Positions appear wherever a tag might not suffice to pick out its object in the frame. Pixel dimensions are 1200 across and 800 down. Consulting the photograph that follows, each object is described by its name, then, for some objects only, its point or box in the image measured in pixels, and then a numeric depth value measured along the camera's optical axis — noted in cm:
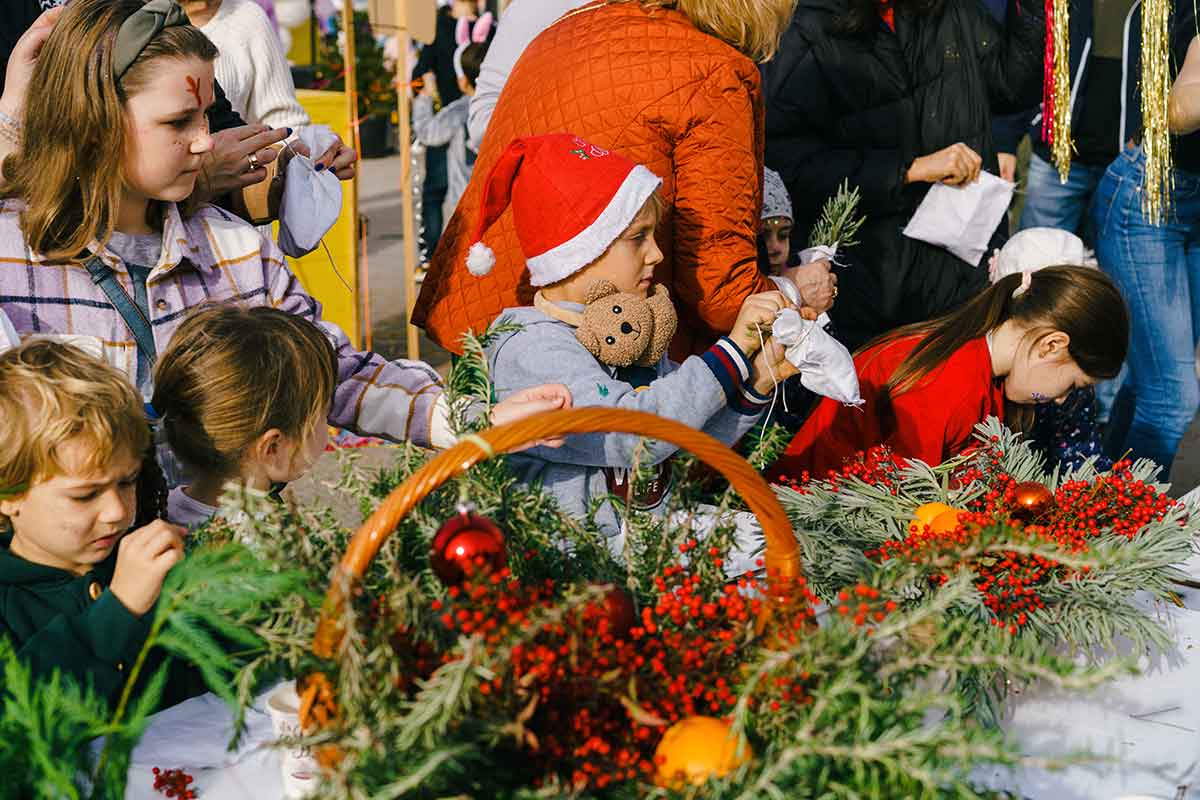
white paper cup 129
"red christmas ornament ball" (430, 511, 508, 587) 127
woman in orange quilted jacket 225
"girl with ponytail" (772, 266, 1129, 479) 254
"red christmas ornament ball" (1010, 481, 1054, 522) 186
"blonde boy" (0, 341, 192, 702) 146
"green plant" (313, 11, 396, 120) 1029
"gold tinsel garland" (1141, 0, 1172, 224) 283
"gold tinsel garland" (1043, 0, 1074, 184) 286
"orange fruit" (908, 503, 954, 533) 184
